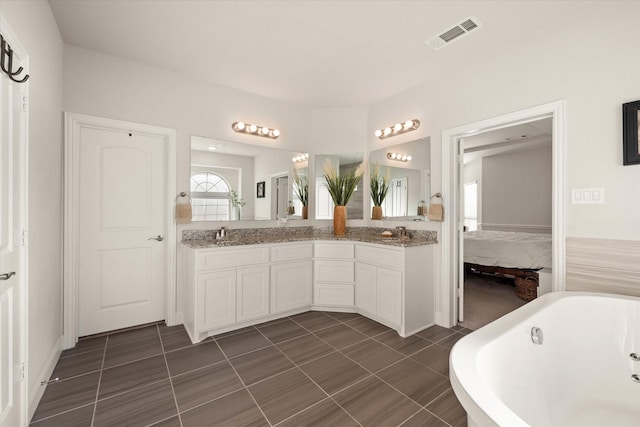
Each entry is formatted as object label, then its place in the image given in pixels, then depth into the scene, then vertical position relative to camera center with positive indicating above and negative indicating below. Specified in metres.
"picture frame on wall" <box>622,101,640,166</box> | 1.73 +0.51
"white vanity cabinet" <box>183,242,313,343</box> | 2.51 -0.73
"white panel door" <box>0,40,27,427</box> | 1.26 -0.20
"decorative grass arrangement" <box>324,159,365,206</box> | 3.55 +0.36
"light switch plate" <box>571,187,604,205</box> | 1.88 +0.13
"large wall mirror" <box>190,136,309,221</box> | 3.02 +0.39
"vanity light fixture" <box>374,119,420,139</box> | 3.13 +1.01
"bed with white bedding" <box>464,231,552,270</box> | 3.68 -0.52
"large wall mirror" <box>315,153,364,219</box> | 3.73 +0.32
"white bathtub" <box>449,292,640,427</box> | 1.18 -0.74
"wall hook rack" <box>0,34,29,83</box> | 1.21 +0.70
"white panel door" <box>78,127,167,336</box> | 2.52 -0.16
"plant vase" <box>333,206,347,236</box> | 3.50 -0.09
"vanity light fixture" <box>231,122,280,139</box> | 3.26 +1.02
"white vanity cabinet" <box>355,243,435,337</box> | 2.63 -0.73
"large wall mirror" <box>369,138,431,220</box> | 3.12 +0.46
